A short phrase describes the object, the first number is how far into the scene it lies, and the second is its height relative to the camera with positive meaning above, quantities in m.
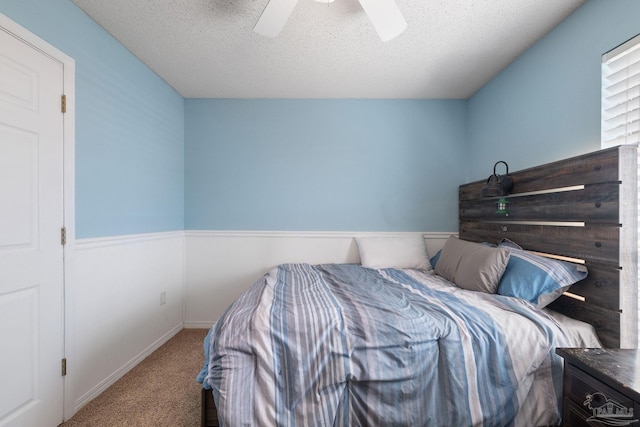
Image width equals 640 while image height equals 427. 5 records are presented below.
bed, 1.13 -0.60
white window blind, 1.27 +0.62
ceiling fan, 1.29 +1.04
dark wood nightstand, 0.83 -0.62
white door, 1.25 -0.12
